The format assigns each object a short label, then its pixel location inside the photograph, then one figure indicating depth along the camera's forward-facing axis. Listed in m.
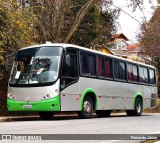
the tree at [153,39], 48.94
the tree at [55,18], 26.61
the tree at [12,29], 19.95
